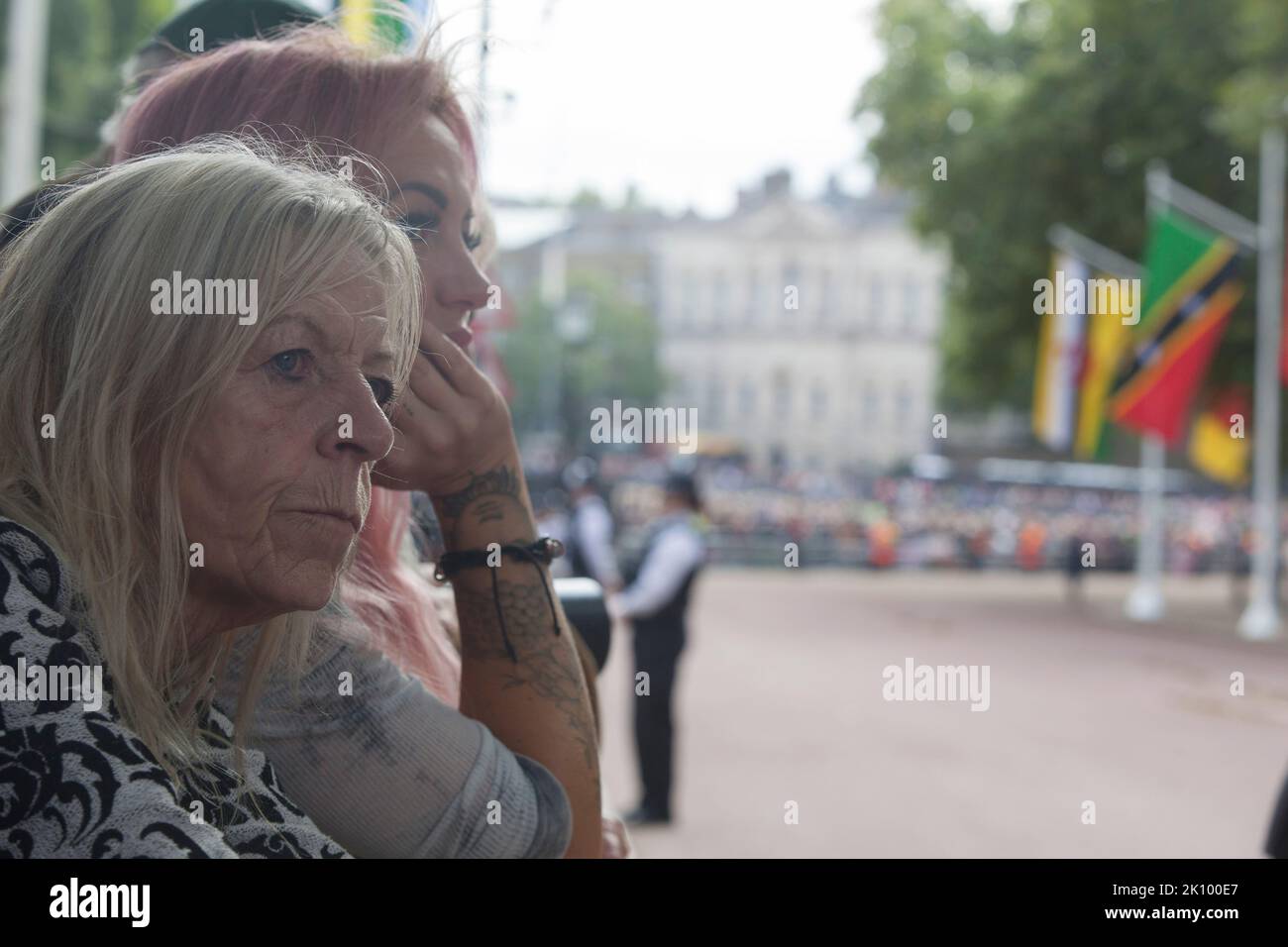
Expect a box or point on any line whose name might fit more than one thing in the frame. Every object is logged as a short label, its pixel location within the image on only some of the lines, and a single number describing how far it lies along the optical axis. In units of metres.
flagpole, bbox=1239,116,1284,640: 16.91
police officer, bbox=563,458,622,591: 9.52
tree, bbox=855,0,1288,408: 18.73
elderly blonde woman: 0.81
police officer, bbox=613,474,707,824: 7.09
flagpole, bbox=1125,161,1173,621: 20.52
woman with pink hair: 1.17
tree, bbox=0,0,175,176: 20.64
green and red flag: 15.92
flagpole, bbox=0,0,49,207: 9.69
